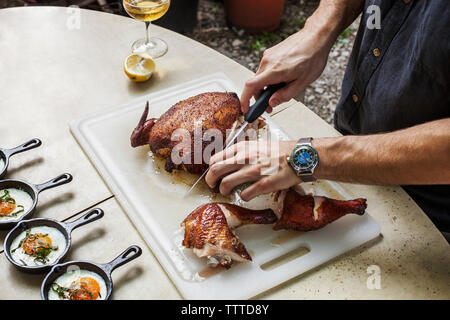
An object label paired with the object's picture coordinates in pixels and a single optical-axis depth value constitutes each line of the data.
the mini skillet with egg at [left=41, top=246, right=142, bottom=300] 1.50
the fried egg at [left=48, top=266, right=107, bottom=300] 1.49
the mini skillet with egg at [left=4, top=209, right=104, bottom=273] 1.53
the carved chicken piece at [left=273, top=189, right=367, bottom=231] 1.73
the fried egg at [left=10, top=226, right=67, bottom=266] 1.57
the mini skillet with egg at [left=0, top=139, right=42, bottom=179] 1.84
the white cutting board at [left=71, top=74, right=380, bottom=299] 1.62
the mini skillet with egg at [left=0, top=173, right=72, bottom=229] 1.67
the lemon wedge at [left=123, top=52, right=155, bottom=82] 2.31
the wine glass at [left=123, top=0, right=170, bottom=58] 2.31
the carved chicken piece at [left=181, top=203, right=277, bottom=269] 1.62
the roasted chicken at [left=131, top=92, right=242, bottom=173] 1.99
